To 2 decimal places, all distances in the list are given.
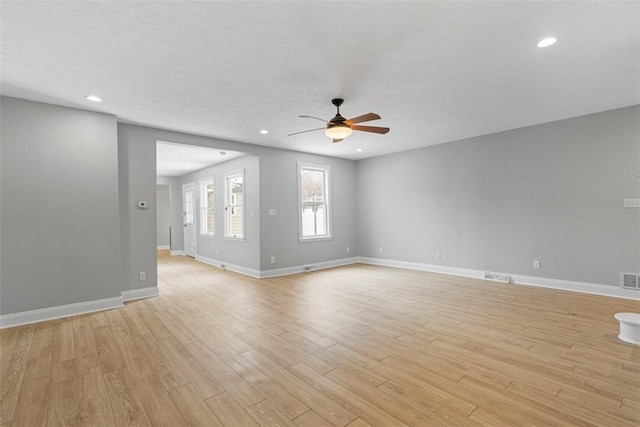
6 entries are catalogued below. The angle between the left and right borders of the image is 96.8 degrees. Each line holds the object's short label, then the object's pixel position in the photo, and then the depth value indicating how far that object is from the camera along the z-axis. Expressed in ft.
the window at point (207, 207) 27.02
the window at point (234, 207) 22.84
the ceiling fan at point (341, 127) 10.95
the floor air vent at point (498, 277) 17.07
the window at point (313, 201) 22.11
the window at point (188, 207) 30.50
